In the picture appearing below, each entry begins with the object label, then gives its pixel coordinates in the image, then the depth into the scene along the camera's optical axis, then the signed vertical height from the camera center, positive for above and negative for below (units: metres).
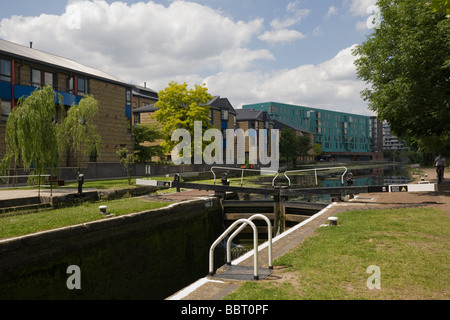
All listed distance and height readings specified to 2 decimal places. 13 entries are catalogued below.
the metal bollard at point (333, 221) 9.16 -1.71
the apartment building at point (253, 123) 63.25 +7.96
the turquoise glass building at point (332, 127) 99.19 +12.12
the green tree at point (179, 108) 33.78 +5.82
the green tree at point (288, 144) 60.00 +3.36
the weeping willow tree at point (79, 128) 23.25 +2.59
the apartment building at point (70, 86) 24.81 +7.27
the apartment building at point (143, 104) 47.31 +9.53
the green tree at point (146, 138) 37.38 +3.02
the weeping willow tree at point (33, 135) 17.09 +1.57
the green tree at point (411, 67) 15.77 +4.94
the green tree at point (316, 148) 91.06 +3.78
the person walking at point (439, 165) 20.92 -0.28
